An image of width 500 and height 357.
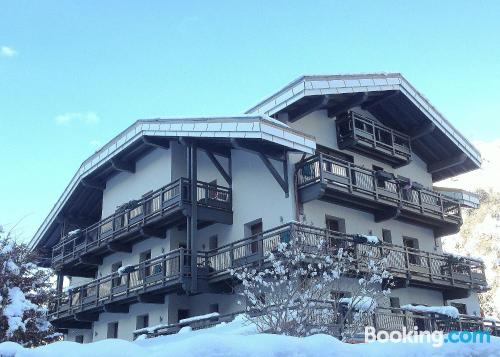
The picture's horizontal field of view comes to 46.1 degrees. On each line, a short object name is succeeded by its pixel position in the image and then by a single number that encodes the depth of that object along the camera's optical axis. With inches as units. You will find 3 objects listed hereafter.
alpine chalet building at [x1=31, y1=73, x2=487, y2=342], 836.0
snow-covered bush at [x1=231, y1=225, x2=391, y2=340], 573.9
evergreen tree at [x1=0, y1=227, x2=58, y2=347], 854.5
